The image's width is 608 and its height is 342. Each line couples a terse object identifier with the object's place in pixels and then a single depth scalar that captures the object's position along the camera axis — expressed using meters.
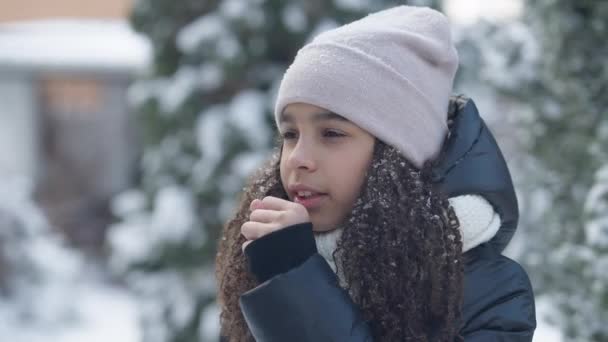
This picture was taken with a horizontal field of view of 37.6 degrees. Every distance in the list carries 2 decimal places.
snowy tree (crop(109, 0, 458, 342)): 5.41
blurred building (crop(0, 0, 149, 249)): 12.86
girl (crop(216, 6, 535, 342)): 1.69
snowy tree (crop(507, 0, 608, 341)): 3.44
